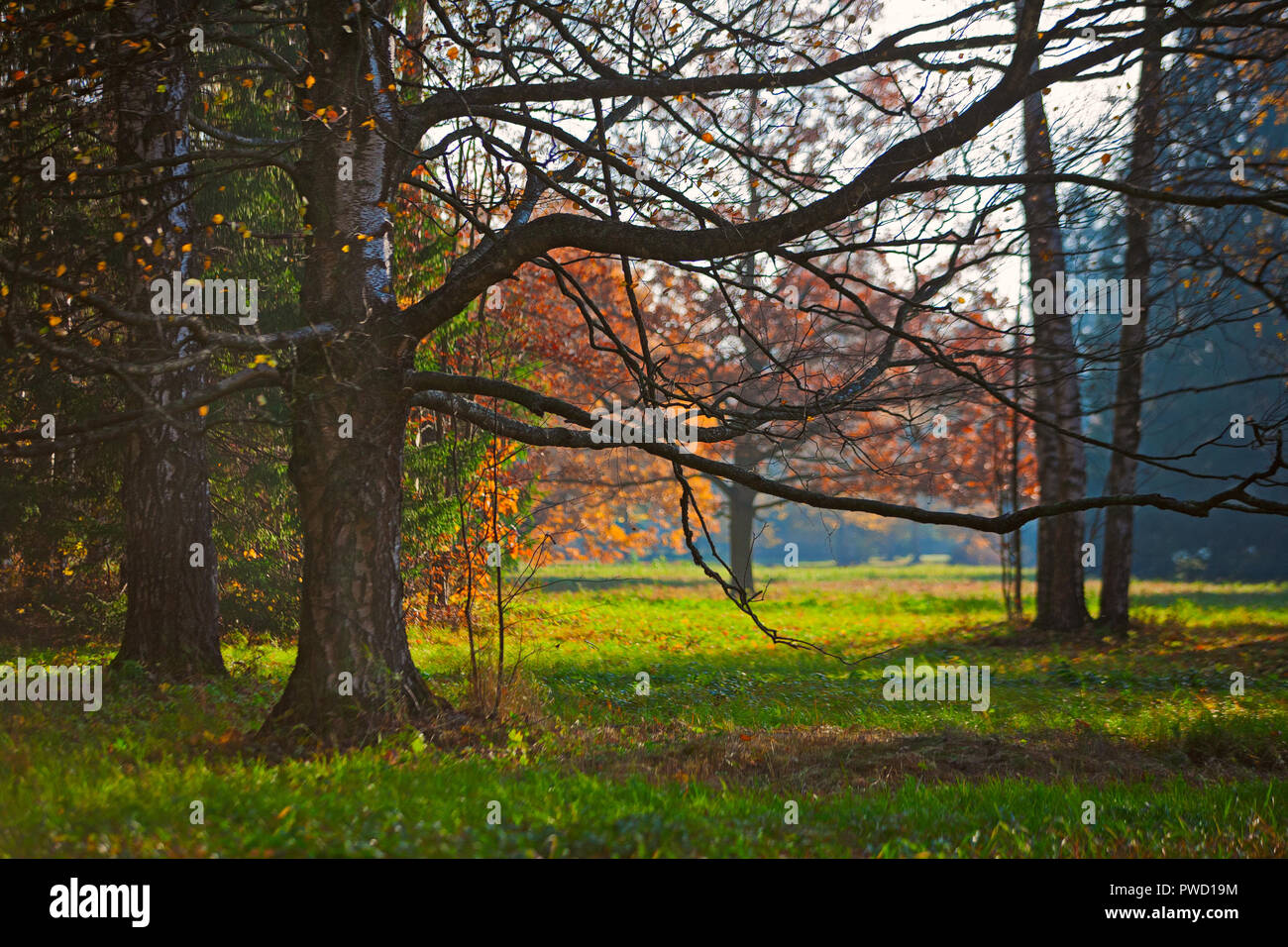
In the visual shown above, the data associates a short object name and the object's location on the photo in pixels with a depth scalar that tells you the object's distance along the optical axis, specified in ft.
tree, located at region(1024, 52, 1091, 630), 51.52
